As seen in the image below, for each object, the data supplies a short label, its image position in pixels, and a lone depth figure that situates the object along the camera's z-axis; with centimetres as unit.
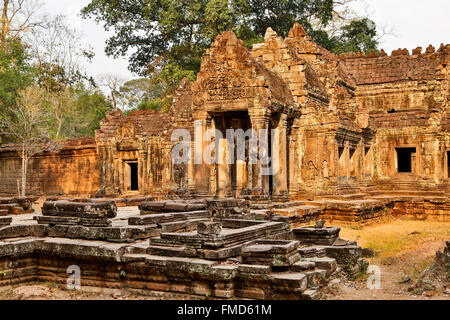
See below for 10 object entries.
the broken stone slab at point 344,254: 904
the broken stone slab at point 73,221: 858
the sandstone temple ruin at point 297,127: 1468
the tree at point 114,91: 4543
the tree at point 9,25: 3212
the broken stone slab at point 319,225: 1027
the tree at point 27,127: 2466
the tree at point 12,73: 2547
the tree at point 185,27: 2833
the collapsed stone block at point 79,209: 862
